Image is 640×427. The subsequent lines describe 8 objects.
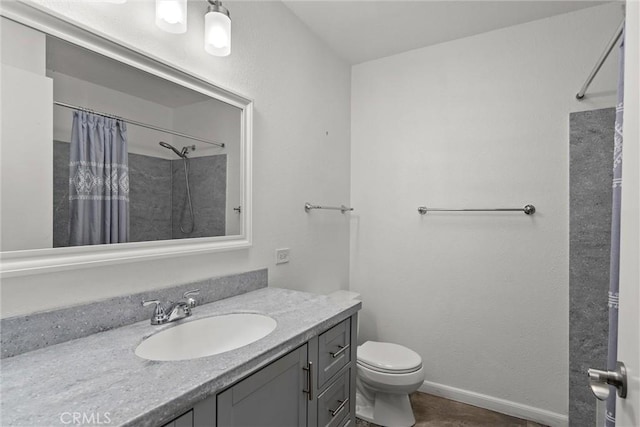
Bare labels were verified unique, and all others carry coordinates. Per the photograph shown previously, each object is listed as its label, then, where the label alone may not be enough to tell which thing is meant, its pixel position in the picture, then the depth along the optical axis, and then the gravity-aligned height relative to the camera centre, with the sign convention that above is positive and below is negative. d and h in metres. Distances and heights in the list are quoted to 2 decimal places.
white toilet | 1.83 -0.97
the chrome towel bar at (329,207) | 2.12 +0.03
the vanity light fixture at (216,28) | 1.36 +0.77
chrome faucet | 1.15 -0.37
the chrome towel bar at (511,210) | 2.02 +0.02
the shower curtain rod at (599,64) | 1.21 +0.68
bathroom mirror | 0.90 +0.20
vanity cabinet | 0.82 -0.56
